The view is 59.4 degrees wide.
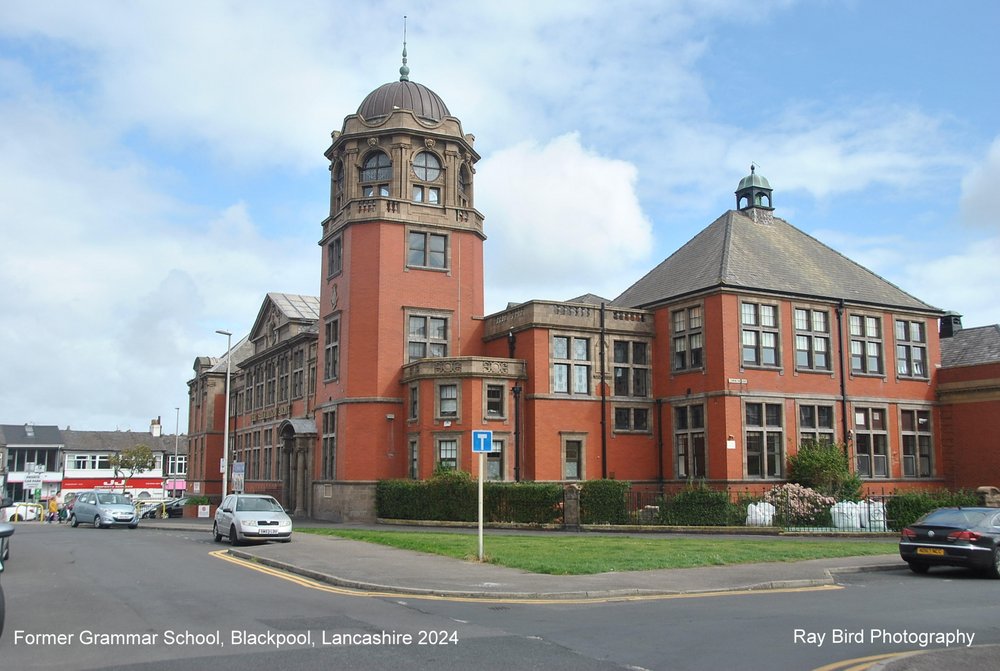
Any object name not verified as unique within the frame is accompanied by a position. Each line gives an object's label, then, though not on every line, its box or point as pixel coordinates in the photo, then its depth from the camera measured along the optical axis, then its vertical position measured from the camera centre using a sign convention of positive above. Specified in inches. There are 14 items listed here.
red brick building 1476.4 +152.5
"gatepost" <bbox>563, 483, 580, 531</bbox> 1203.2 -84.5
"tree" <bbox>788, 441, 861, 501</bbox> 1403.8 -41.2
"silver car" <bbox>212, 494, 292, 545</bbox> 969.5 -81.4
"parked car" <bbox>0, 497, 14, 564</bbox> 705.8 -84.3
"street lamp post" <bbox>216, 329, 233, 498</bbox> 1702.8 -23.5
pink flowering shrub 1198.9 -87.0
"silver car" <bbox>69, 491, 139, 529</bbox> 1475.1 -107.2
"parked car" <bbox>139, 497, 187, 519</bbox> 2111.2 -153.5
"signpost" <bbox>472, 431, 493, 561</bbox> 756.6 +3.1
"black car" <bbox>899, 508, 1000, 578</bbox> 668.7 -74.7
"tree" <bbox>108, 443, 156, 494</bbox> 3592.5 -49.2
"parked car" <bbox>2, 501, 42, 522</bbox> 2043.6 -152.9
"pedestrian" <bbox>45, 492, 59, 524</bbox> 2065.9 -157.9
